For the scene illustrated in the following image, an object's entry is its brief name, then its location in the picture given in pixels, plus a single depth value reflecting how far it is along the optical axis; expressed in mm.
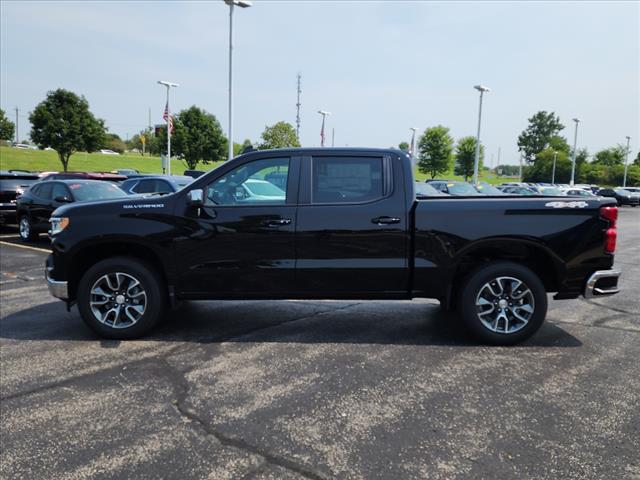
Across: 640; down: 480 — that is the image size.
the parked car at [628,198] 42375
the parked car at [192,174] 16234
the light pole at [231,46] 19147
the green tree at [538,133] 114875
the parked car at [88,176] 19422
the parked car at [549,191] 33534
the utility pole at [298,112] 51366
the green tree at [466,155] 71000
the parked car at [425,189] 15380
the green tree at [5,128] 59200
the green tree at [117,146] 115694
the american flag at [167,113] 32188
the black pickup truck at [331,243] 4680
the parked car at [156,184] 12992
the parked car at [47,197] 11289
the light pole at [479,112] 35281
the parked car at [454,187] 21038
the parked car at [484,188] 23444
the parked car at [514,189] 31891
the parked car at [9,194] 13906
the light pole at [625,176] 64113
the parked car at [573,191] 33744
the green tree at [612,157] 79188
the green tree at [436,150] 62375
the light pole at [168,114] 31164
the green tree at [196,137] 41844
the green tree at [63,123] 39656
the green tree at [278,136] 47125
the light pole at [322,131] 36531
